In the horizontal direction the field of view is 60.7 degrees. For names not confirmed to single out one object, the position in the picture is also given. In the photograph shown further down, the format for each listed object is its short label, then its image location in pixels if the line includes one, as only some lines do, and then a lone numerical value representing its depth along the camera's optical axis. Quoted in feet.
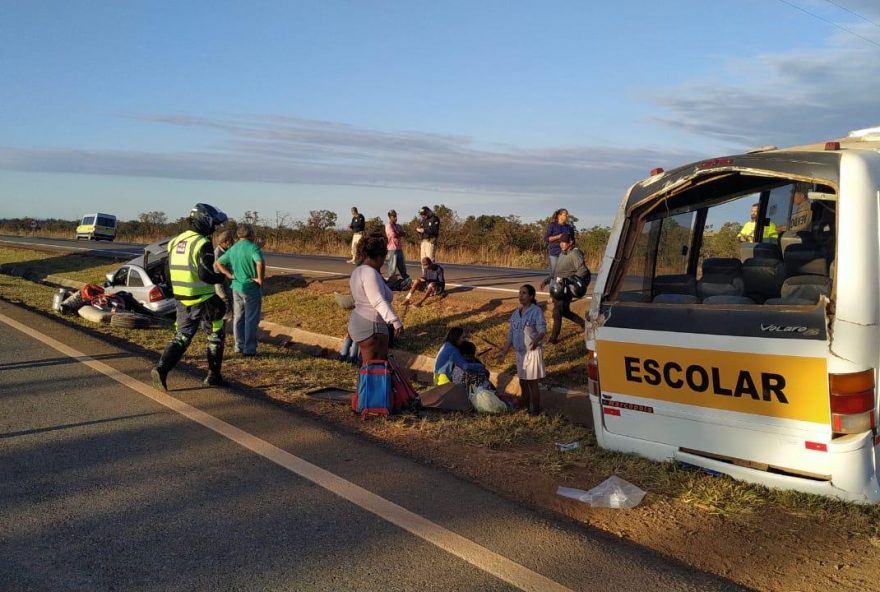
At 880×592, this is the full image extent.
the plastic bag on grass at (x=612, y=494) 16.10
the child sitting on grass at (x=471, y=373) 26.40
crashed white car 49.44
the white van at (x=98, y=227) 171.01
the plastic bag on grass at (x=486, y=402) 24.63
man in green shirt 34.32
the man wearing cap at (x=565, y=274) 33.32
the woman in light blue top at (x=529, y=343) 26.43
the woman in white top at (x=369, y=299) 22.68
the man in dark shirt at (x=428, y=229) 48.39
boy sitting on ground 44.29
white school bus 14.15
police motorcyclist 25.16
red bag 23.52
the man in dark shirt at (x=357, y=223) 62.13
